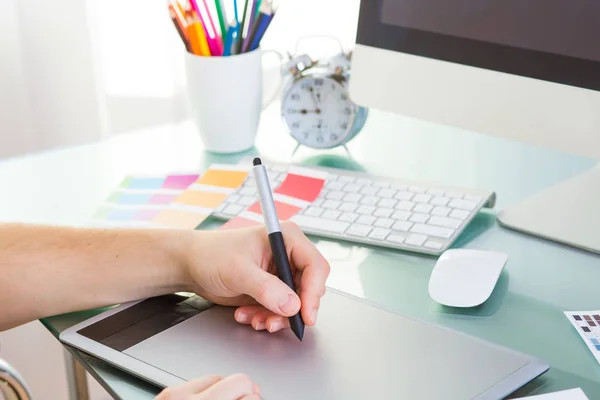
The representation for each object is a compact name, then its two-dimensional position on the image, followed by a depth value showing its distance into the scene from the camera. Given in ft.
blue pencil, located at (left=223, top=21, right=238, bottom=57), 3.58
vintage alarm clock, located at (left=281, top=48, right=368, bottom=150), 3.62
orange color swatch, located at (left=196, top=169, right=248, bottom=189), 3.34
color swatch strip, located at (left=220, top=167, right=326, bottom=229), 3.03
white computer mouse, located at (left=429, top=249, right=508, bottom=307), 2.47
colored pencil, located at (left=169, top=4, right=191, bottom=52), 3.56
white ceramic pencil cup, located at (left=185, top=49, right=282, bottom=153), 3.59
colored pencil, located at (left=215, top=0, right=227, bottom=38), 3.55
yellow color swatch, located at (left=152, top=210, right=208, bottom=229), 3.03
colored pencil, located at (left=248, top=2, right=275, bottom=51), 3.54
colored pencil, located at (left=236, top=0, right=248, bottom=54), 3.57
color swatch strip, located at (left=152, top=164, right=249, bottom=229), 3.07
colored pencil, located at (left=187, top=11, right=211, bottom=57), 3.57
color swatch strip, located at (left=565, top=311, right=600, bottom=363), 2.27
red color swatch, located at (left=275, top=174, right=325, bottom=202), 3.20
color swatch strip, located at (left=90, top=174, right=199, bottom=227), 3.10
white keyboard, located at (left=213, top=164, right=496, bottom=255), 2.84
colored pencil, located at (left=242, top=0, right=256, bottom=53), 3.60
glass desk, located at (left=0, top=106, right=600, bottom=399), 2.32
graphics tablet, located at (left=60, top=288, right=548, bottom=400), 2.02
